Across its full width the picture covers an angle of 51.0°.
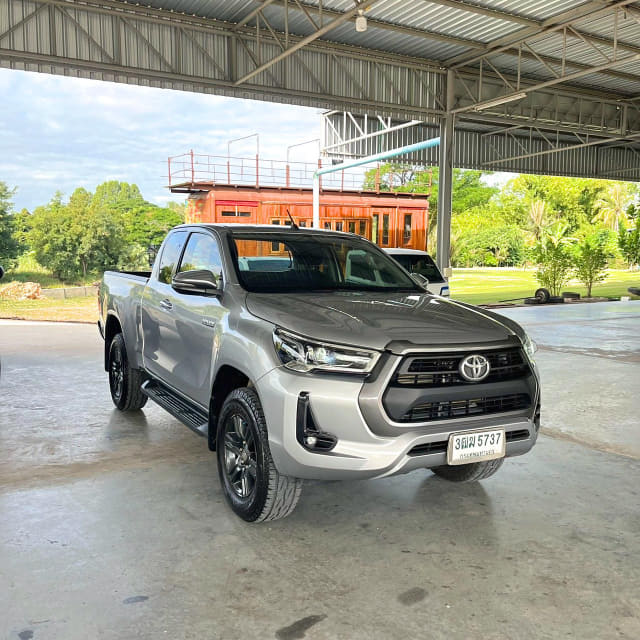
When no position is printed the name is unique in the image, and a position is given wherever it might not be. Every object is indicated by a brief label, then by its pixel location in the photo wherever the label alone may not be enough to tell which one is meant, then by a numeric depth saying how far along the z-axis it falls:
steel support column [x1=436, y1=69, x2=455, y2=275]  16.73
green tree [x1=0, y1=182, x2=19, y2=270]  26.91
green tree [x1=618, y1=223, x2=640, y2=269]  25.19
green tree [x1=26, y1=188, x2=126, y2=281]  26.80
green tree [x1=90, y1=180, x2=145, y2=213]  79.89
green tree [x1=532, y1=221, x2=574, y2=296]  22.94
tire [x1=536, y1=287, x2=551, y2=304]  20.20
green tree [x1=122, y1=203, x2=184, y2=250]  61.61
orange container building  21.38
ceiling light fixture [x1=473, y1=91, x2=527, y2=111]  15.17
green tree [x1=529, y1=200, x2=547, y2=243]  65.62
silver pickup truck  3.12
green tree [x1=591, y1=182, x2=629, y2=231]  68.25
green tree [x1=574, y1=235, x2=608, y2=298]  24.08
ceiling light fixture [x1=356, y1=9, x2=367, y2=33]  10.98
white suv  12.01
